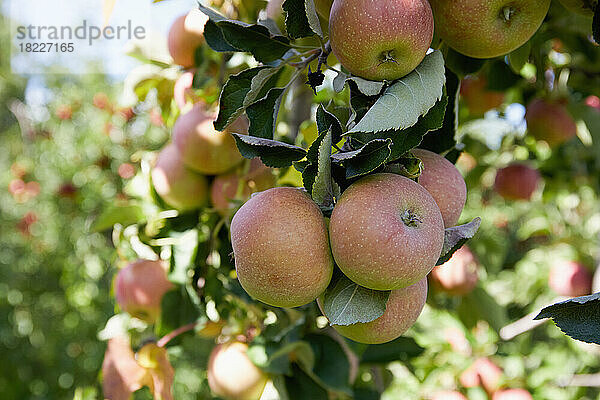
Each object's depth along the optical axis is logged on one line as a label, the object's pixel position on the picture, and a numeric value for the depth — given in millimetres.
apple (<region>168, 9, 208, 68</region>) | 869
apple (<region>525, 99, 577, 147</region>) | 1149
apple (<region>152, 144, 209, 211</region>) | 871
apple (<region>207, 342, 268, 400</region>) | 895
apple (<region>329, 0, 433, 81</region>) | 442
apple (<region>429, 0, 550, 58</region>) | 486
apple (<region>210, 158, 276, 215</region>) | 806
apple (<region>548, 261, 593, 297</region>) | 1562
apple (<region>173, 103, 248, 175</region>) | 808
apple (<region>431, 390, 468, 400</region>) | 1243
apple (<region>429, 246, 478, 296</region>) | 1129
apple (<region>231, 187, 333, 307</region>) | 421
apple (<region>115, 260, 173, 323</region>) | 948
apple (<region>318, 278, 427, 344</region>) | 452
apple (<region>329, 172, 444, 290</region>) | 405
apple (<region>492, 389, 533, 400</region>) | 1250
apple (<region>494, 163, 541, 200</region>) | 1463
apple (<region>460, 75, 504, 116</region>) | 1161
